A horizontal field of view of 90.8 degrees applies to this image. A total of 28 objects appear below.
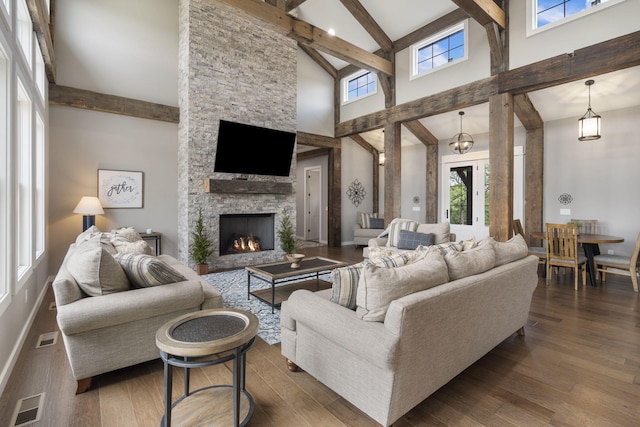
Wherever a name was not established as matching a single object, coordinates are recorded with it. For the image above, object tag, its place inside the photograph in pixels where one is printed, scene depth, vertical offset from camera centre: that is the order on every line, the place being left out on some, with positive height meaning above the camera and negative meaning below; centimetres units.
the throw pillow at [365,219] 857 -16
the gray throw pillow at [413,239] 522 -44
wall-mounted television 570 +122
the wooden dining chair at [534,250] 501 -62
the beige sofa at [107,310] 197 -64
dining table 439 -49
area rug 299 -107
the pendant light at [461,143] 622 +139
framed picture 523 +43
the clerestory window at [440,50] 586 +321
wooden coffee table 358 -70
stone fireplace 550 +203
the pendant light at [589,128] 462 +126
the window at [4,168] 234 +35
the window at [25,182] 316 +33
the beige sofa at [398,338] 157 -72
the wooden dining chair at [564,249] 448 -53
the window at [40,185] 400 +37
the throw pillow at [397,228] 560 -27
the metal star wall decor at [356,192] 896 +60
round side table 148 -69
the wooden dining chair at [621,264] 418 -72
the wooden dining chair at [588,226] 562 -24
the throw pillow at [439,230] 532 -29
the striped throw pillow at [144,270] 228 -41
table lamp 473 +7
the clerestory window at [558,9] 438 +296
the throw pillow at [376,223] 849 -27
